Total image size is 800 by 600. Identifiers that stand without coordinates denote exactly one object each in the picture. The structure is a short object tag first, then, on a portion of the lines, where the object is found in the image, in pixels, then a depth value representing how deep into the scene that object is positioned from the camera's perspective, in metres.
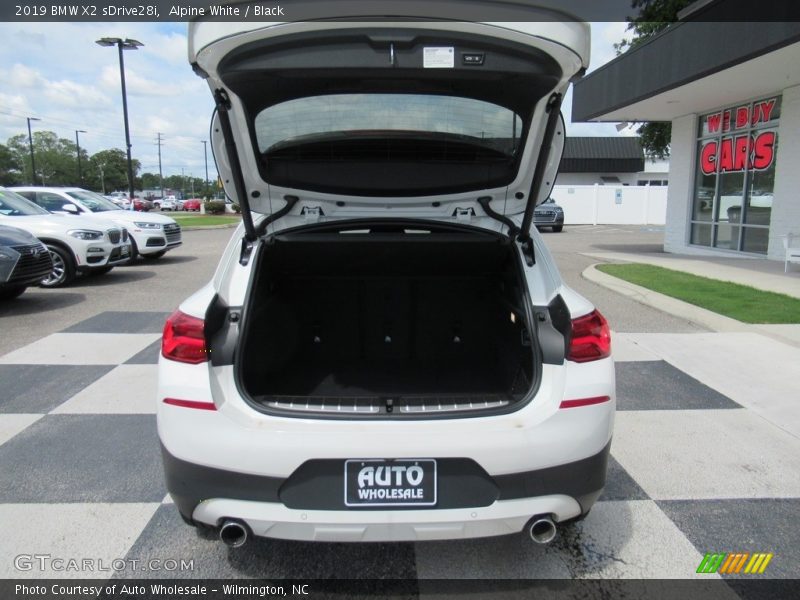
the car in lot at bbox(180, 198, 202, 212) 50.85
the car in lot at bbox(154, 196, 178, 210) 54.03
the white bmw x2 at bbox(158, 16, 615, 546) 1.98
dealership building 9.80
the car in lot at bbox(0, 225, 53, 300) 6.92
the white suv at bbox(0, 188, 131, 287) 9.05
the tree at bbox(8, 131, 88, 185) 93.07
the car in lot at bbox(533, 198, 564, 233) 22.75
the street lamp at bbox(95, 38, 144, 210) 19.14
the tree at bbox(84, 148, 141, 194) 95.94
